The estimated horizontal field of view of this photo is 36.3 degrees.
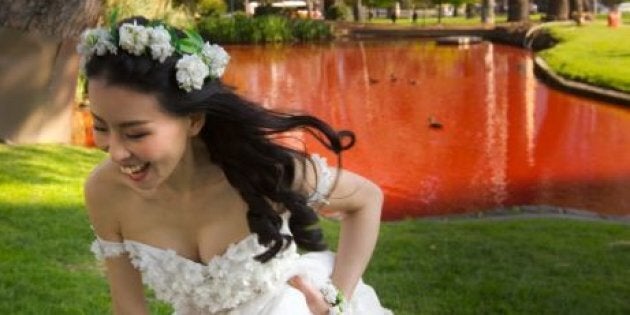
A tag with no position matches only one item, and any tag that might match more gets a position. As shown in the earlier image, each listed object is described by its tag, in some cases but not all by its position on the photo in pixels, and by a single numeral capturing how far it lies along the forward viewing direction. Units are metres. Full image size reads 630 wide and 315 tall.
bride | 1.99
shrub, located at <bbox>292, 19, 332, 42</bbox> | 31.31
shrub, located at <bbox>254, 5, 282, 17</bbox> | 36.72
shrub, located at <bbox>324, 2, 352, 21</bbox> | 39.59
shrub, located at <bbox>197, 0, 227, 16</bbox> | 37.28
